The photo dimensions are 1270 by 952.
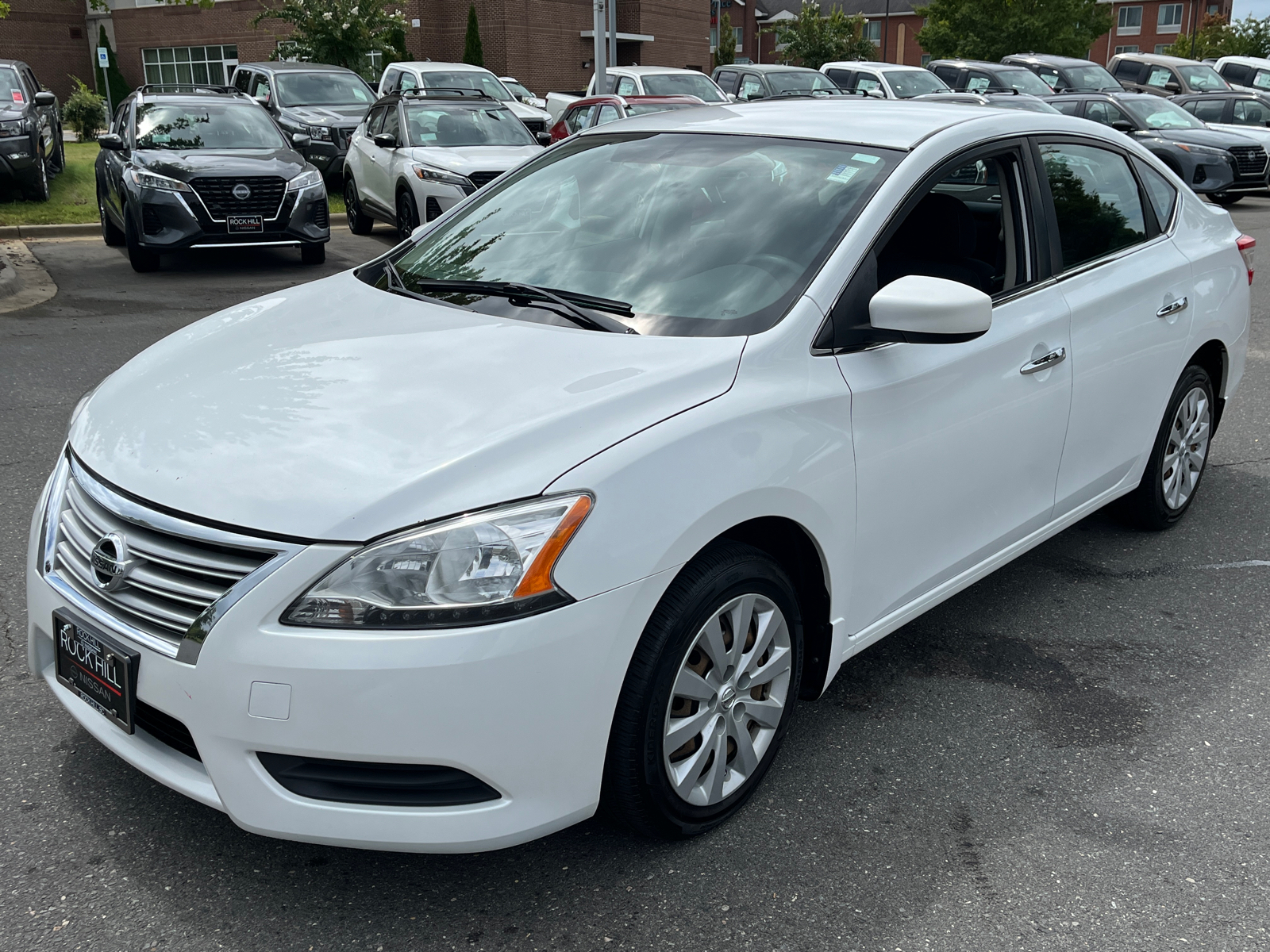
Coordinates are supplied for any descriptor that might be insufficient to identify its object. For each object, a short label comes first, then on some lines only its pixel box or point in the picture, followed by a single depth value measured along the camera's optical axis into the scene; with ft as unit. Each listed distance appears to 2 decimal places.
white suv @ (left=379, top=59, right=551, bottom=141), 67.15
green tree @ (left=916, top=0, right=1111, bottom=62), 137.69
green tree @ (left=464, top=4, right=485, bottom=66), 133.08
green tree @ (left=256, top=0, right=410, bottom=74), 74.90
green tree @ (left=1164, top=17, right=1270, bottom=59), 177.88
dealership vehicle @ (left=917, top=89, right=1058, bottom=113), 58.13
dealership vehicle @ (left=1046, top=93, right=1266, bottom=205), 60.29
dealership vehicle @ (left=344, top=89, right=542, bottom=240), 39.91
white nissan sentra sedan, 7.77
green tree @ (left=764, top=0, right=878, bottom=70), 185.88
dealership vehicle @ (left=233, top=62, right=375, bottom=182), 54.34
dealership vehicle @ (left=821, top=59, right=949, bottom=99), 75.31
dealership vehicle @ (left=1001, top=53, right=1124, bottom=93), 81.10
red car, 54.44
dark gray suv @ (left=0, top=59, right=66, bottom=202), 45.75
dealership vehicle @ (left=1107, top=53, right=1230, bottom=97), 88.53
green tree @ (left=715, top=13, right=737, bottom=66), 226.79
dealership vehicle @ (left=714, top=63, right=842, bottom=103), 73.51
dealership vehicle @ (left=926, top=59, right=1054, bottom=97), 76.23
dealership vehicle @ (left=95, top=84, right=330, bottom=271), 36.27
